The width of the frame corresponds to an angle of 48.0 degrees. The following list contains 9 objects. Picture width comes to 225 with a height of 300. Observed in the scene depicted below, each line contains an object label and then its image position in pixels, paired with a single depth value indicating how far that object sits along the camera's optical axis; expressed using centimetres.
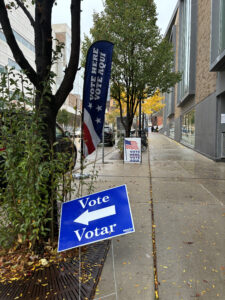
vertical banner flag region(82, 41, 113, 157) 401
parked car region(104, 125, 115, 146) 2087
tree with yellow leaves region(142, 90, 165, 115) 2323
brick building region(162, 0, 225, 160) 1075
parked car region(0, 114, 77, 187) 787
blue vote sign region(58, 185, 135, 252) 249
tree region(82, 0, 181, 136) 1112
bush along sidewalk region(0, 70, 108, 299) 250
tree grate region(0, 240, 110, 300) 226
